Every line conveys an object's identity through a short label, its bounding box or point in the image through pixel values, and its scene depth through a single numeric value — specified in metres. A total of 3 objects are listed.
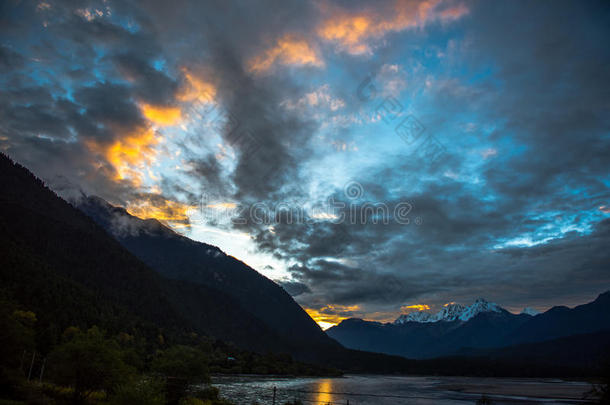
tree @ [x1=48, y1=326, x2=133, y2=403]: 32.47
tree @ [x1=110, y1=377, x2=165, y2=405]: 22.27
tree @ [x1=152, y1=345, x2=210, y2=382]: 38.03
